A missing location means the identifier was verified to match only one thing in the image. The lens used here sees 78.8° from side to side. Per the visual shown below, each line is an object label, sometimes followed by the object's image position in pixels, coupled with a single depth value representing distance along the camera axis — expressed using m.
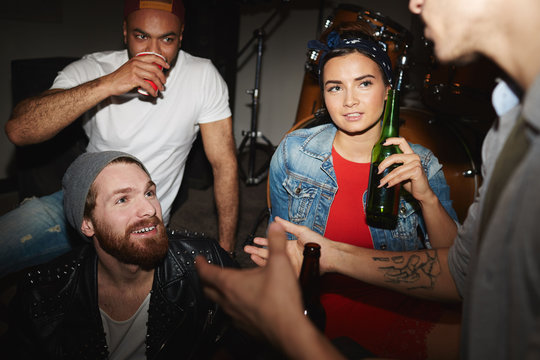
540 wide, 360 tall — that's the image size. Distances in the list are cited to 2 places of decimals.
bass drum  2.96
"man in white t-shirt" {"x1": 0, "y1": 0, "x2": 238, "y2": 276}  2.07
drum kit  2.80
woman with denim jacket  1.58
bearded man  1.55
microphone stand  4.33
